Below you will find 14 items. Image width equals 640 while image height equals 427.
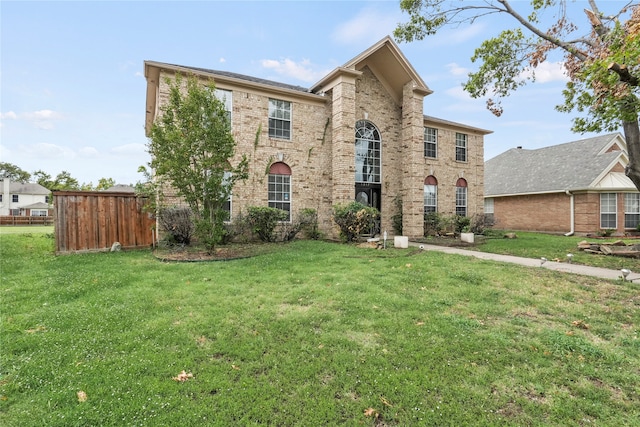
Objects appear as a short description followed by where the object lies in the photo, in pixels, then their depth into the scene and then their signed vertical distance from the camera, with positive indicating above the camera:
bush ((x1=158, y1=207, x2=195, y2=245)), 10.38 -0.46
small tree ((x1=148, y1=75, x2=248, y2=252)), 8.36 +1.74
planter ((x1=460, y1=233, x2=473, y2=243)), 12.85 -1.27
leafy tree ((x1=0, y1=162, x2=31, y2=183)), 58.24 +7.80
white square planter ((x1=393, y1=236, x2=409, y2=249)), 11.35 -1.29
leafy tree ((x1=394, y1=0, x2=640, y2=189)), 5.94 +4.85
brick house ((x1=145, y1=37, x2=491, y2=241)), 12.59 +3.46
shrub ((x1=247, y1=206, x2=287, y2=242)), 11.45 -0.38
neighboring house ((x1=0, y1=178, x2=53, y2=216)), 44.94 +1.63
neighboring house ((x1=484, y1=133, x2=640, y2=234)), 17.75 +1.07
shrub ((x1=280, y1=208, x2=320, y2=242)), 12.48 -0.71
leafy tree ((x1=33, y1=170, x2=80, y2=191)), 49.91 +5.54
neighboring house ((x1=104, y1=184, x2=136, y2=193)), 38.25 +3.16
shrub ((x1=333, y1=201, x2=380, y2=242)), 11.94 -0.41
